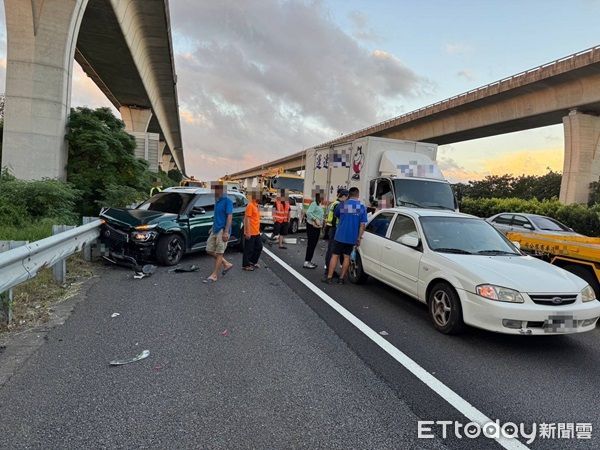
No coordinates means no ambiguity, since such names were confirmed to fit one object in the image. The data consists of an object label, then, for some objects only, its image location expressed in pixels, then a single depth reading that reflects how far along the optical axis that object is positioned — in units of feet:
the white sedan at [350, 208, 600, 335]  14.88
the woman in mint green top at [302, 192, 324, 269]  31.27
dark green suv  26.12
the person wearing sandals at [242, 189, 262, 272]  28.27
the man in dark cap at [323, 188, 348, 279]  26.36
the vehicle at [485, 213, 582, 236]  40.75
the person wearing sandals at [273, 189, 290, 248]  39.02
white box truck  36.96
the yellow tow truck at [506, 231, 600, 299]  21.19
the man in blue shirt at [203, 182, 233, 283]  25.18
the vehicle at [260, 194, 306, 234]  51.44
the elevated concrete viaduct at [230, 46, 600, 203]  75.72
